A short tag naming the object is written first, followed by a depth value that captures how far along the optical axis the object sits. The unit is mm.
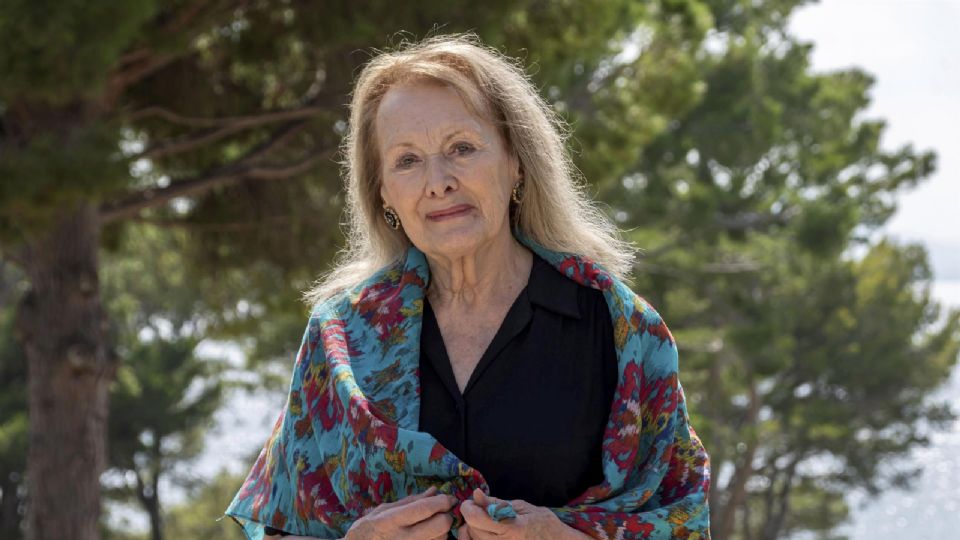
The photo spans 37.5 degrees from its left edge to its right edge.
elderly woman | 2326
